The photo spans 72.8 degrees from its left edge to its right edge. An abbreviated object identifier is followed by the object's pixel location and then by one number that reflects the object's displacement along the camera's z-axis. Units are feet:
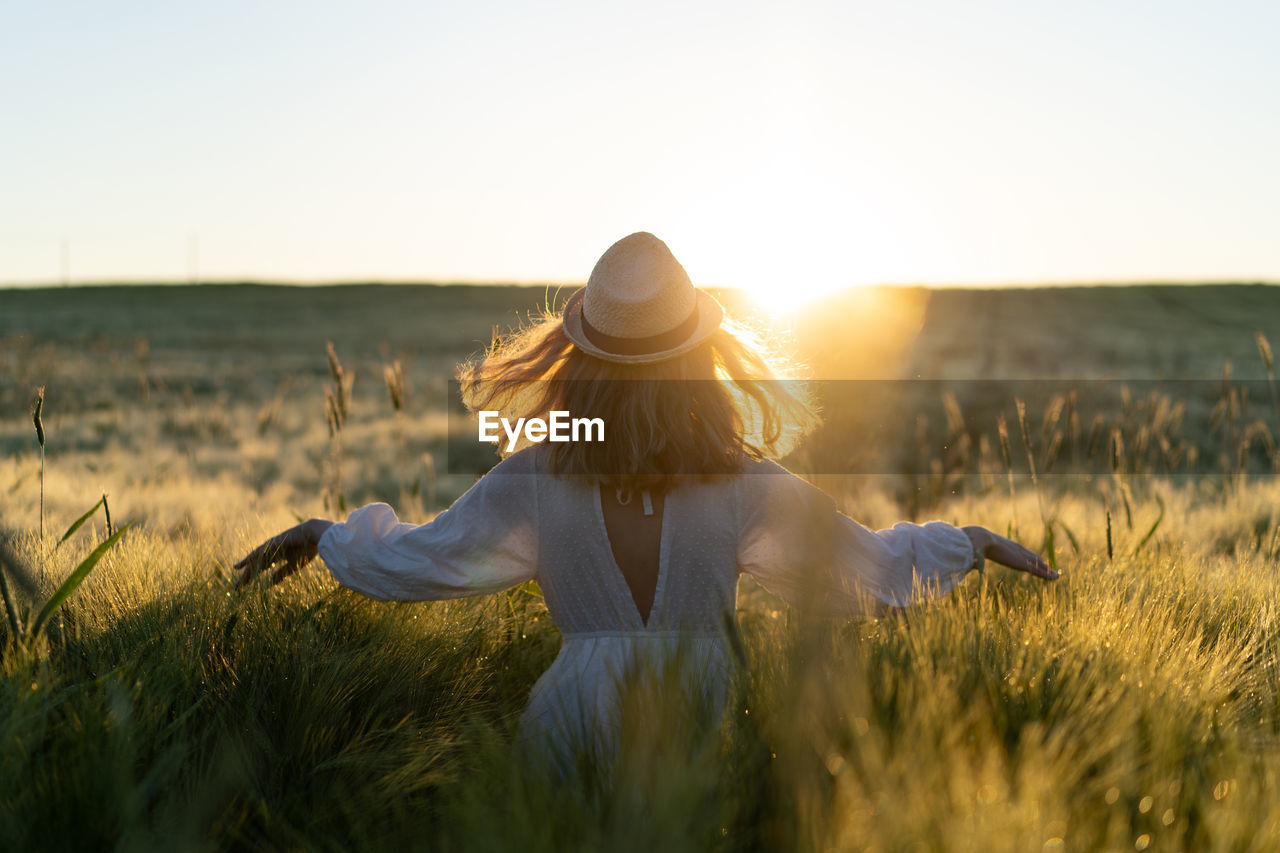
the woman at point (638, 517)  7.11
